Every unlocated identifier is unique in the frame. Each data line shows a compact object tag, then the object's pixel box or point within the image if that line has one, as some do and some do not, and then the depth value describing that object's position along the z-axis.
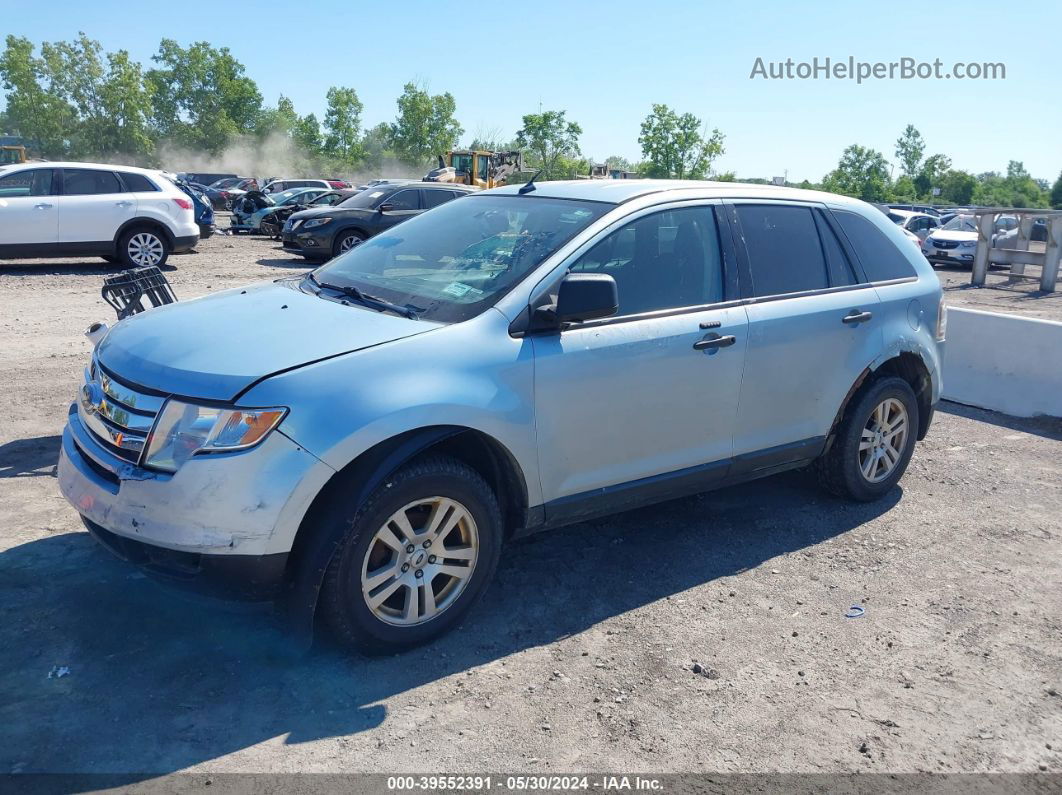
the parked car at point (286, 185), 37.44
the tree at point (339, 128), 96.06
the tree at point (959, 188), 77.88
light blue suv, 3.23
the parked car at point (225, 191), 40.12
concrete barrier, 7.78
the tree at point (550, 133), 58.04
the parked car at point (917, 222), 29.38
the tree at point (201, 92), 101.00
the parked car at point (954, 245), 26.03
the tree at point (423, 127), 87.19
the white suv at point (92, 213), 13.86
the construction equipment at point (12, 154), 44.09
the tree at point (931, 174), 79.19
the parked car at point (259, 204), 25.23
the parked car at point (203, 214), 17.81
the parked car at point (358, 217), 16.98
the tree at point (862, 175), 70.00
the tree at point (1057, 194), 73.44
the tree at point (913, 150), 96.94
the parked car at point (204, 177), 52.44
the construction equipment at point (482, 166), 32.66
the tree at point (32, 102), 86.19
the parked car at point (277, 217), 24.33
